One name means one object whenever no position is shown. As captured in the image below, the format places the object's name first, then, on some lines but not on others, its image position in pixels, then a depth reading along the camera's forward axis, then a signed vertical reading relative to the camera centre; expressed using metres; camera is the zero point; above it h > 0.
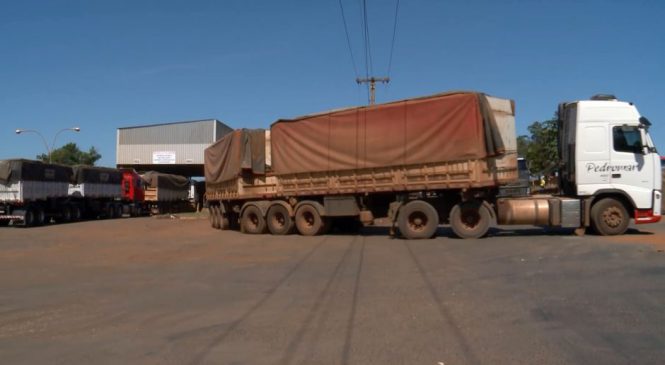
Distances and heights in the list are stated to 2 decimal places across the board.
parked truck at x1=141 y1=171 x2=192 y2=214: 41.16 +0.12
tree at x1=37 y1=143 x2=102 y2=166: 94.93 +6.85
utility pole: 38.06 +7.90
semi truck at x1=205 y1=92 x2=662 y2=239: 14.02 +0.72
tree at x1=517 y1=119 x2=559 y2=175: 36.78 +3.66
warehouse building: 50.66 +4.78
